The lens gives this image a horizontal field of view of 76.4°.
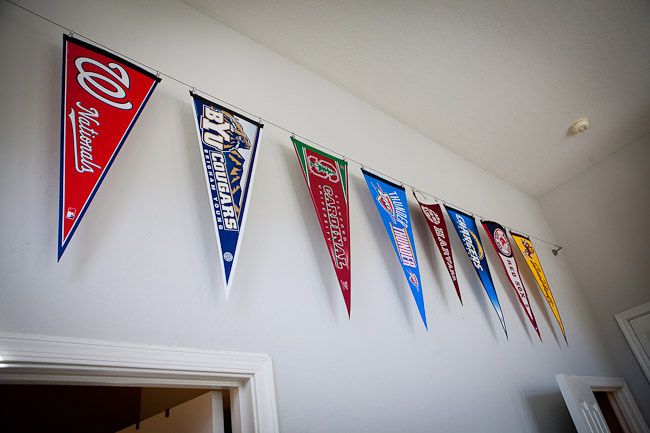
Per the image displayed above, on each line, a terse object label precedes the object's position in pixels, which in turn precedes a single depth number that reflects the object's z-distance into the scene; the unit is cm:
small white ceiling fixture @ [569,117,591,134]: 351
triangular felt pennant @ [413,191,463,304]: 239
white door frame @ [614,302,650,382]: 330
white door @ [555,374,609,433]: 220
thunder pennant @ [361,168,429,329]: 209
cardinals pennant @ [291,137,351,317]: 180
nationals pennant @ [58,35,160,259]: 120
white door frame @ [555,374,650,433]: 291
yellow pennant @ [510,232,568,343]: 310
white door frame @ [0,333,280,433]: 106
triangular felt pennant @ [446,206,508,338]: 256
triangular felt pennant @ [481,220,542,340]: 275
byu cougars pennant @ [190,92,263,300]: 146
